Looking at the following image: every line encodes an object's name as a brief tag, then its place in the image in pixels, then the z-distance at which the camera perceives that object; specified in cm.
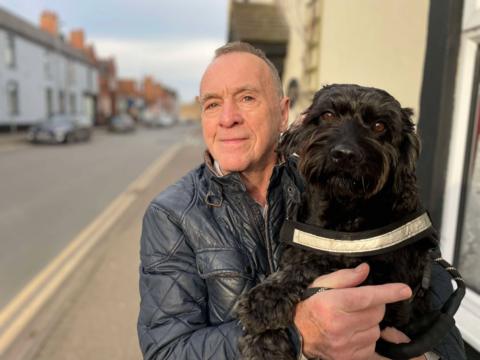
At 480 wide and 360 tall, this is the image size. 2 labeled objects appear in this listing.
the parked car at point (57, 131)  2489
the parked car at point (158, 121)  6469
